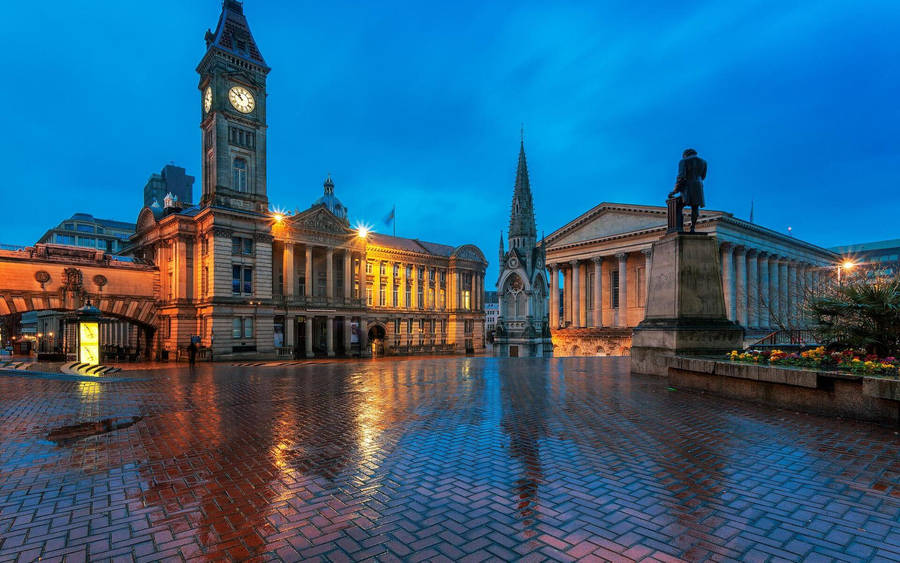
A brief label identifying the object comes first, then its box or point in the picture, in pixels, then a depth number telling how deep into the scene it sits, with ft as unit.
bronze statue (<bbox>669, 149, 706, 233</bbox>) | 49.65
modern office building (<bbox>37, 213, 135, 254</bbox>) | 242.78
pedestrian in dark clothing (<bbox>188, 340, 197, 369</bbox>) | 102.31
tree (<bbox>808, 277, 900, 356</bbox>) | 39.32
